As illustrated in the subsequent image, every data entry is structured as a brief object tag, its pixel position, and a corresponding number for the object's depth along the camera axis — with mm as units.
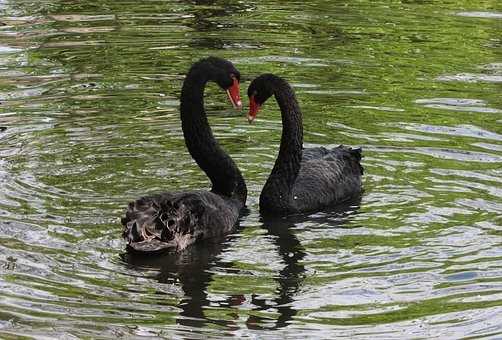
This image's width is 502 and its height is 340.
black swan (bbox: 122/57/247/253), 14078
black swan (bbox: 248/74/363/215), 16094
